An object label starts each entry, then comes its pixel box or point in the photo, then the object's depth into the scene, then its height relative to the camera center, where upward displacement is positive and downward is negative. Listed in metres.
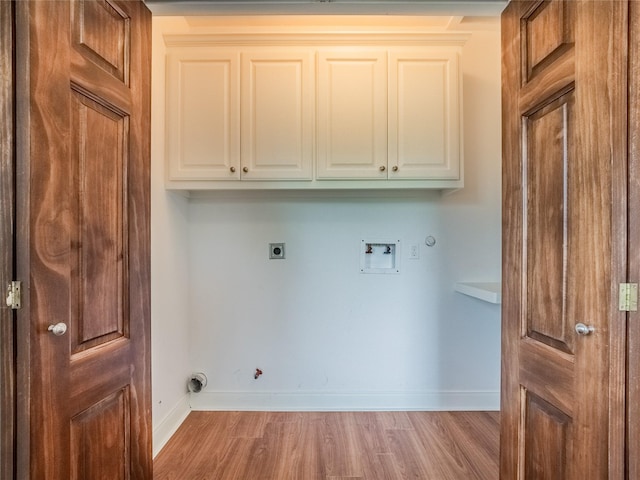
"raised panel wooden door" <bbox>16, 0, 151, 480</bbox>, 0.78 +0.00
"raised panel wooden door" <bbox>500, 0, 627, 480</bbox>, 0.78 +0.02
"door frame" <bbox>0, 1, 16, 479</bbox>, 0.76 +0.02
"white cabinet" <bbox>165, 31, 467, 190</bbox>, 1.88 +0.77
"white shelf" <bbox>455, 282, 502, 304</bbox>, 1.81 -0.33
